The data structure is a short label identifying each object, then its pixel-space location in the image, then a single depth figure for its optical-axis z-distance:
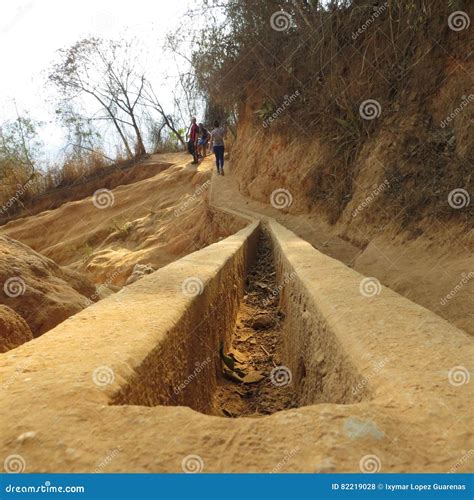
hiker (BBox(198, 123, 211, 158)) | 14.16
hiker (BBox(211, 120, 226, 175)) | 10.56
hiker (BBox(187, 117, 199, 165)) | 13.08
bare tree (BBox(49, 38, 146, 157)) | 20.11
